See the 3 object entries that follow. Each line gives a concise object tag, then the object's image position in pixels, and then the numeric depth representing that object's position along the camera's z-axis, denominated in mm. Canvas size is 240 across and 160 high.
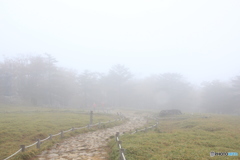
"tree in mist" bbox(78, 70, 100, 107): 65062
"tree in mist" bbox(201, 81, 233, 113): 53569
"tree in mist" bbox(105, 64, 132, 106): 71312
